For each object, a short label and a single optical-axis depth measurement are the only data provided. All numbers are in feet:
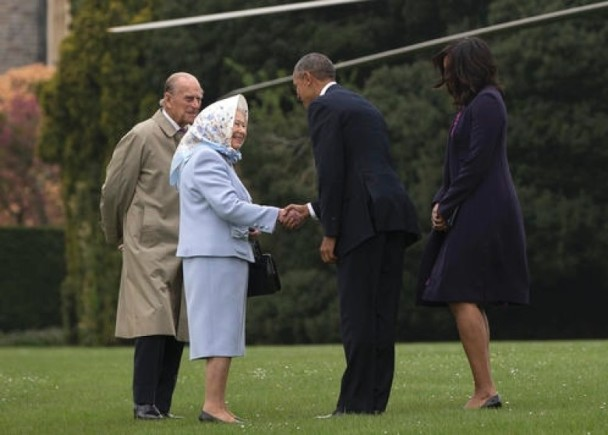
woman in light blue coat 62.13
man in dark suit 61.36
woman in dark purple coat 61.67
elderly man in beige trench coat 66.03
